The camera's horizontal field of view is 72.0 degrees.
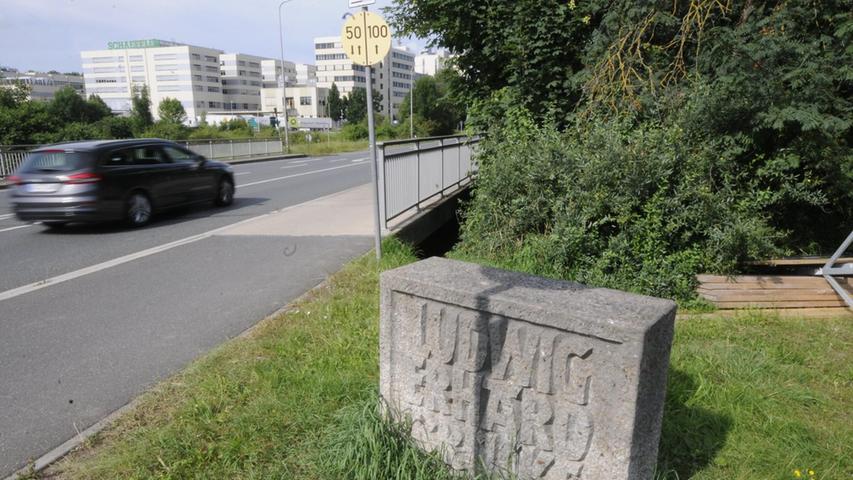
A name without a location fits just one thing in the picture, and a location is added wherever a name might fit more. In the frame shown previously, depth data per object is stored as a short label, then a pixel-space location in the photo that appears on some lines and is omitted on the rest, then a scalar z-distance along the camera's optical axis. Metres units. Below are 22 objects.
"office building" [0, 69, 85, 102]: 134.96
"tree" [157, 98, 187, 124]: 79.88
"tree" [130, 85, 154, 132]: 77.31
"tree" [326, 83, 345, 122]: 109.38
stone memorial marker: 2.42
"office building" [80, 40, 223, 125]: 126.94
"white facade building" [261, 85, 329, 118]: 123.50
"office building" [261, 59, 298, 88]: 147.50
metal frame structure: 5.79
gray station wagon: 9.29
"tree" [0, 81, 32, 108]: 37.25
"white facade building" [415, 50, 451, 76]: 175.62
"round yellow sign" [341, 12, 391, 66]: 6.77
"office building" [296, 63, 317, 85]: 150.88
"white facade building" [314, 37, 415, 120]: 141.88
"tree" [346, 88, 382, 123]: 98.06
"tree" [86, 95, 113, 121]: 87.88
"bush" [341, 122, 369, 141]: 59.08
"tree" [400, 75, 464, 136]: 69.56
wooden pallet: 5.81
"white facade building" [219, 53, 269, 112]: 139.88
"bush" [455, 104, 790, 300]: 6.14
